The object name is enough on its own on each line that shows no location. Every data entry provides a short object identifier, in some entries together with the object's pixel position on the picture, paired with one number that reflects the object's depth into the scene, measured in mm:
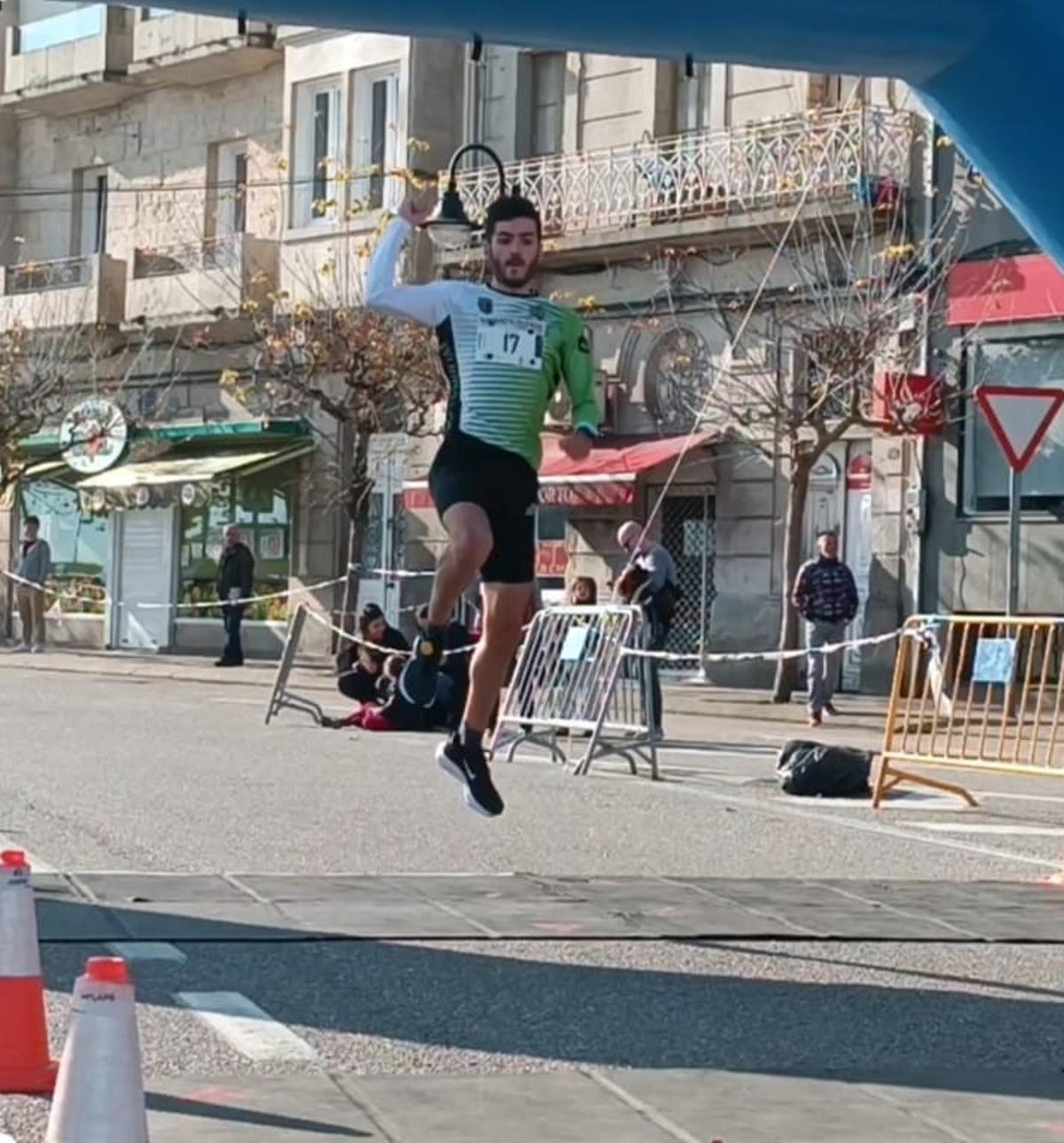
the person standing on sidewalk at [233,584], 33438
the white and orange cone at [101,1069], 5156
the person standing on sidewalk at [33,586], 36250
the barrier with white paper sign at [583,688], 17391
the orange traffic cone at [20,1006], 6355
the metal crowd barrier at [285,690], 21281
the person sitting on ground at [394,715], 20422
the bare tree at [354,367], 31188
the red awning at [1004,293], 26844
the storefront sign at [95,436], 37375
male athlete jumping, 8391
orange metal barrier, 14617
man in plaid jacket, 23875
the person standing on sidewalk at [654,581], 21156
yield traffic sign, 19125
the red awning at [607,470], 29625
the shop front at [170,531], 36344
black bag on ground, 16031
